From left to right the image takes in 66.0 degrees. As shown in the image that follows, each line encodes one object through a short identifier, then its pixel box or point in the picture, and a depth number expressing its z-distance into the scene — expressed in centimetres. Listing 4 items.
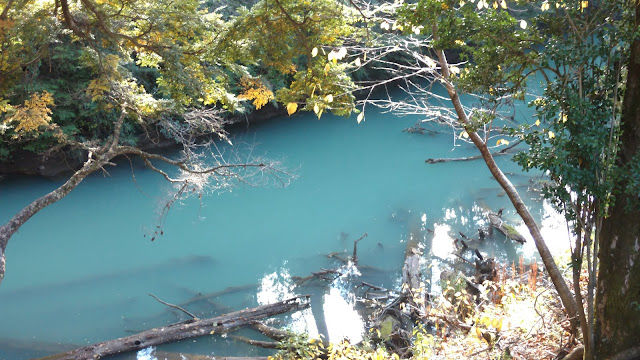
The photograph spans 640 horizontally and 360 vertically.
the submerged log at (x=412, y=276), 633
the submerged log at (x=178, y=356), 625
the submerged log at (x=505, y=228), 857
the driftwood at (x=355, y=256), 852
